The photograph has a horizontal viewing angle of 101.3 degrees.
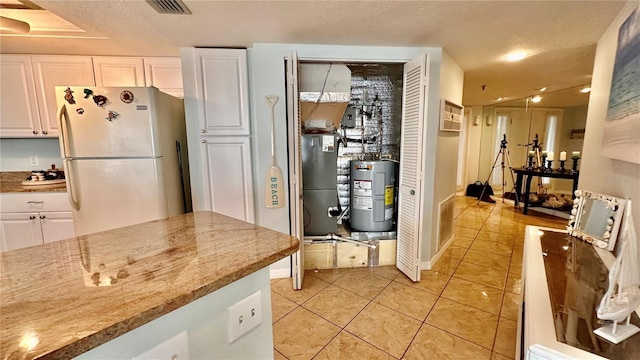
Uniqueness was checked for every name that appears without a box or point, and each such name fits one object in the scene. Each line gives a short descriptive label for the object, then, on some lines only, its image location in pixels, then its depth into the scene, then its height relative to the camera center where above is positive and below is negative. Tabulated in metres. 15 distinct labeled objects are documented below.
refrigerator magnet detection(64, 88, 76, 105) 1.96 +0.40
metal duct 2.47 +0.59
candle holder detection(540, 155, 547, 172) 4.29 -0.28
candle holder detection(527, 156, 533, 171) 4.55 -0.31
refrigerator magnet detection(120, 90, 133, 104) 2.00 +0.40
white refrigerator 1.98 -0.04
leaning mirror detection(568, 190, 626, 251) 1.38 -0.42
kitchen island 0.49 -0.32
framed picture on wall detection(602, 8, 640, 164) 1.18 +0.22
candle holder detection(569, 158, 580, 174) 3.99 -0.32
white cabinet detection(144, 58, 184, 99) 2.55 +0.73
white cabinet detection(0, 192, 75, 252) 2.34 -0.61
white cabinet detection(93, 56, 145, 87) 2.50 +0.76
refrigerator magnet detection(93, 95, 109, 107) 1.97 +0.37
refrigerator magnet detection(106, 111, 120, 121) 2.00 +0.26
